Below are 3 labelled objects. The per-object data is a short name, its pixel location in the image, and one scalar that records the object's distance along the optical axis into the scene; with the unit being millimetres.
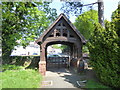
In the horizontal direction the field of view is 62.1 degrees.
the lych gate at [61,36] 9977
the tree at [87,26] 23967
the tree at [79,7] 9664
